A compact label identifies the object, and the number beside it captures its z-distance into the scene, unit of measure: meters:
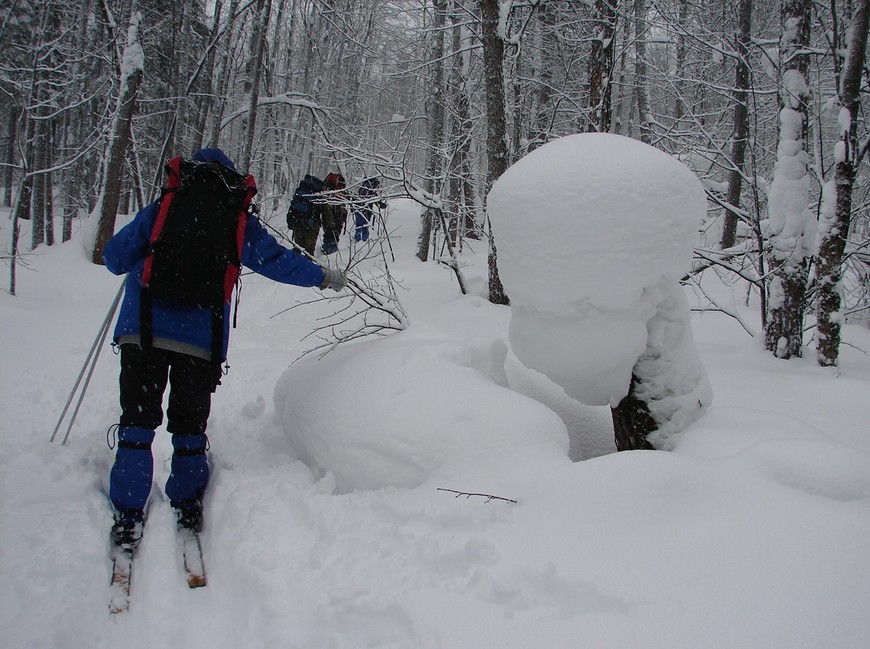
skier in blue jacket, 2.50
